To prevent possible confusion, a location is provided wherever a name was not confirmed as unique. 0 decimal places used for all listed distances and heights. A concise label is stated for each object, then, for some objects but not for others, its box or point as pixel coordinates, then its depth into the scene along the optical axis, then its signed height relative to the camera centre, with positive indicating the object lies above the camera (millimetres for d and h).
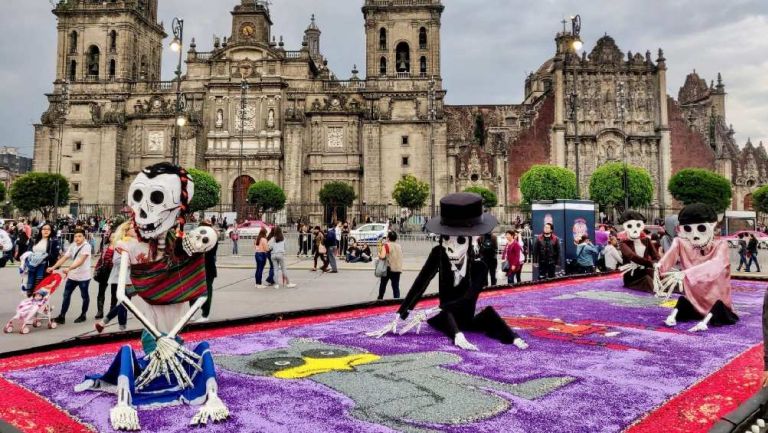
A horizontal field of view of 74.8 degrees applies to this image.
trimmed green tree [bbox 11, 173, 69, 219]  35750 +3217
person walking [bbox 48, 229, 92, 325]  7852 -531
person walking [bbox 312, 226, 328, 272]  16038 -451
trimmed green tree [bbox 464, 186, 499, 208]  37125 +3242
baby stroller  7230 -1058
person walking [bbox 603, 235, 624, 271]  13227 -462
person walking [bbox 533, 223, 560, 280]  11734 -333
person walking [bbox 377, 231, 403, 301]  9750 -501
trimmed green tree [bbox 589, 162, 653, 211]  36625 +3747
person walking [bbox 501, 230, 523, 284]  11484 -441
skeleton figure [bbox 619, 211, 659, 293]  9555 -367
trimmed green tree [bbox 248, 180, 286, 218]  36094 +2879
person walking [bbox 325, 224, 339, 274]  15391 -212
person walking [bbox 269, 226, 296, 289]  11969 -267
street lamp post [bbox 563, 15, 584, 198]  16334 +7096
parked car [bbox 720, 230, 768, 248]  25922 -81
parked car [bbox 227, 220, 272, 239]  27641 +323
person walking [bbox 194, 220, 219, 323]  7321 -609
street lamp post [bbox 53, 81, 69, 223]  41844 +10454
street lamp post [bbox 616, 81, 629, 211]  43156 +11717
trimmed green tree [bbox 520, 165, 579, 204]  35688 +3926
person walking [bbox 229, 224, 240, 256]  20895 -240
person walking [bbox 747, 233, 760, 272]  16219 -312
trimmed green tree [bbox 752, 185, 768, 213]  37647 +2945
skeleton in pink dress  6402 -434
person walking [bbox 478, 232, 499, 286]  9505 -318
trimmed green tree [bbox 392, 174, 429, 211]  36281 +3145
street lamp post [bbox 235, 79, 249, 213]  38938 +8308
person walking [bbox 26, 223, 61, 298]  7898 -362
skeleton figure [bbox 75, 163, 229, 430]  3754 -454
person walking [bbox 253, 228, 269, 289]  12117 -416
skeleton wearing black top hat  5652 -436
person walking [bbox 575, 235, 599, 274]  12930 -467
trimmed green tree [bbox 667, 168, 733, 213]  37625 +3833
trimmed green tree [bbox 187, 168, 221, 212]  34500 +3121
